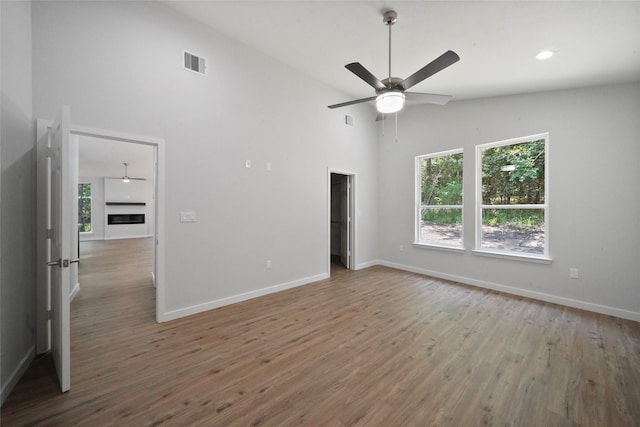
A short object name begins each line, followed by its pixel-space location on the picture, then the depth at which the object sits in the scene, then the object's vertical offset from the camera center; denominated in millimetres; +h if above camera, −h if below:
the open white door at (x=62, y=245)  1755 -240
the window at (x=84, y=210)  10508 +96
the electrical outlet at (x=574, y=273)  3477 -857
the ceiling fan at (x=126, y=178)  10590 +1564
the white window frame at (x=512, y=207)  3715 +85
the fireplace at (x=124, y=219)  10961 -296
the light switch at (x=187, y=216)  3062 -53
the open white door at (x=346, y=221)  5402 -212
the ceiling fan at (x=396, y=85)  2157 +1233
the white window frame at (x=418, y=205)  5051 +148
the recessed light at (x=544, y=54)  2764 +1773
